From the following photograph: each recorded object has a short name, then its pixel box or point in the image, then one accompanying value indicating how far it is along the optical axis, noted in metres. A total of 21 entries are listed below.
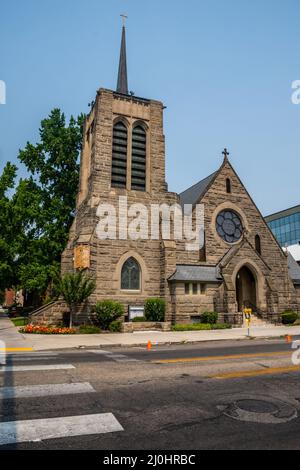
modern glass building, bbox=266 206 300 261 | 75.75
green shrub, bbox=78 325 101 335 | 20.02
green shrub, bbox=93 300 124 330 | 21.16
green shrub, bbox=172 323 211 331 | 21.31
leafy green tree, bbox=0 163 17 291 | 31.19
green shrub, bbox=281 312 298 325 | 25.23
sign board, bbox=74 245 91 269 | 22.19
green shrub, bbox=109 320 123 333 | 20.80
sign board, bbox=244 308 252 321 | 20.18
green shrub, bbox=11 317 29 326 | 26.30
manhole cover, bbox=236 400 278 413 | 5.33
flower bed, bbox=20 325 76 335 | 19.11
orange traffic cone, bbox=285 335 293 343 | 15.99
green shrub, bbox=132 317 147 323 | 21.93
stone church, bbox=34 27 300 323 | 23.17
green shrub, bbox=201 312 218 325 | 22.84
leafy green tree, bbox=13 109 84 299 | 29.67
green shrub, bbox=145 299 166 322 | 22.41
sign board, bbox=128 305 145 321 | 22.14
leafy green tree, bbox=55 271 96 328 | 20.38
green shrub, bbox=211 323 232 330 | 21.98
